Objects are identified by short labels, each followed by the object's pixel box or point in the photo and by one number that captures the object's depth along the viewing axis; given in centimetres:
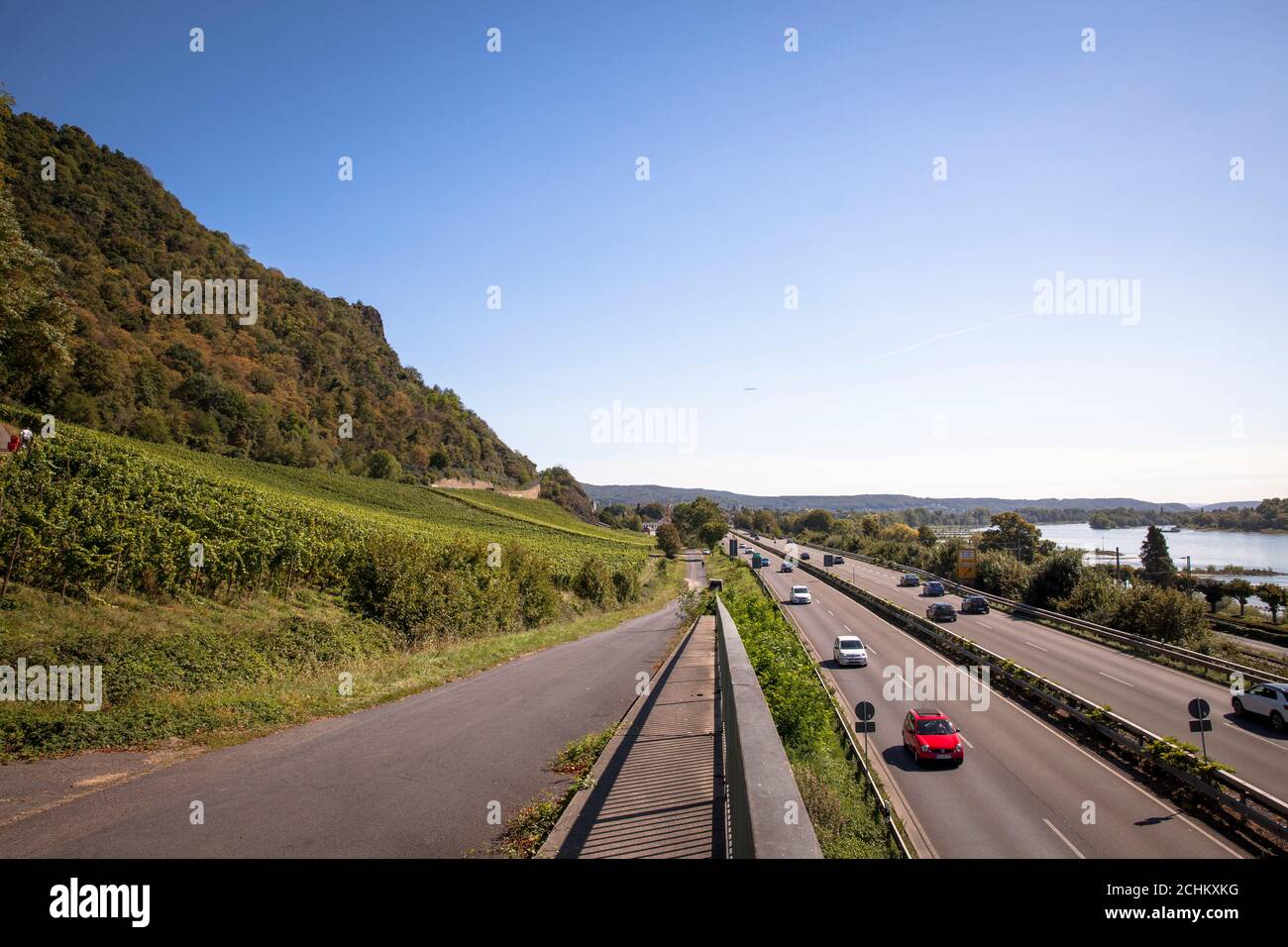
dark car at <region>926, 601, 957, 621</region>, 3866
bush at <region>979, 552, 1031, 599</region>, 5133
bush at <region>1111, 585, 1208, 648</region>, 3225
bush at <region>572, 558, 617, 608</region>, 4628
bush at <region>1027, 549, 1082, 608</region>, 4478
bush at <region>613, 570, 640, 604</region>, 5222
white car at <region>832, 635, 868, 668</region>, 2786
